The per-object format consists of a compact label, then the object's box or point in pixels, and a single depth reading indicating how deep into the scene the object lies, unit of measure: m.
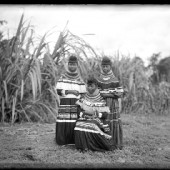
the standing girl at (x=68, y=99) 5.09
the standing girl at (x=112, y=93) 5.01
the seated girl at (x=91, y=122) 4.77
